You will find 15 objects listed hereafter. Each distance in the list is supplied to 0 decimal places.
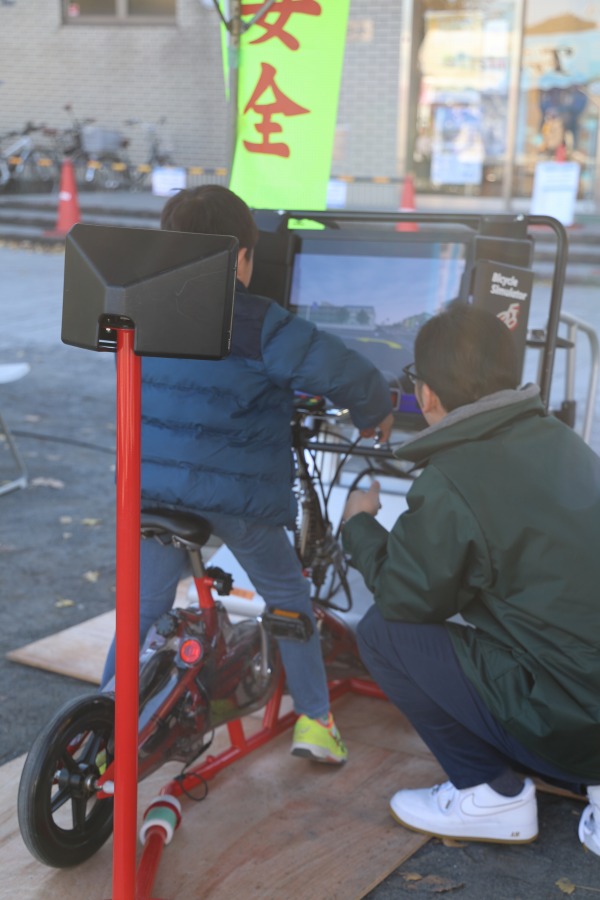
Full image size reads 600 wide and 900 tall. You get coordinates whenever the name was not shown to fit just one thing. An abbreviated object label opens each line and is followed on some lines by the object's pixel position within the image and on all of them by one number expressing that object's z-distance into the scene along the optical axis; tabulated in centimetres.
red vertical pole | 197
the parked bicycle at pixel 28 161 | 1795
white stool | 512
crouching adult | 245
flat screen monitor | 342
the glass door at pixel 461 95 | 1432
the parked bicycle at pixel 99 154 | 1769
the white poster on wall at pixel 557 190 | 1303
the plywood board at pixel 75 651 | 365
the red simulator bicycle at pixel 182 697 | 248
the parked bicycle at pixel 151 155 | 1750
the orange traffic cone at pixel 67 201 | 1436
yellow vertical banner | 395
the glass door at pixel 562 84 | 1388
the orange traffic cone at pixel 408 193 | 1327
